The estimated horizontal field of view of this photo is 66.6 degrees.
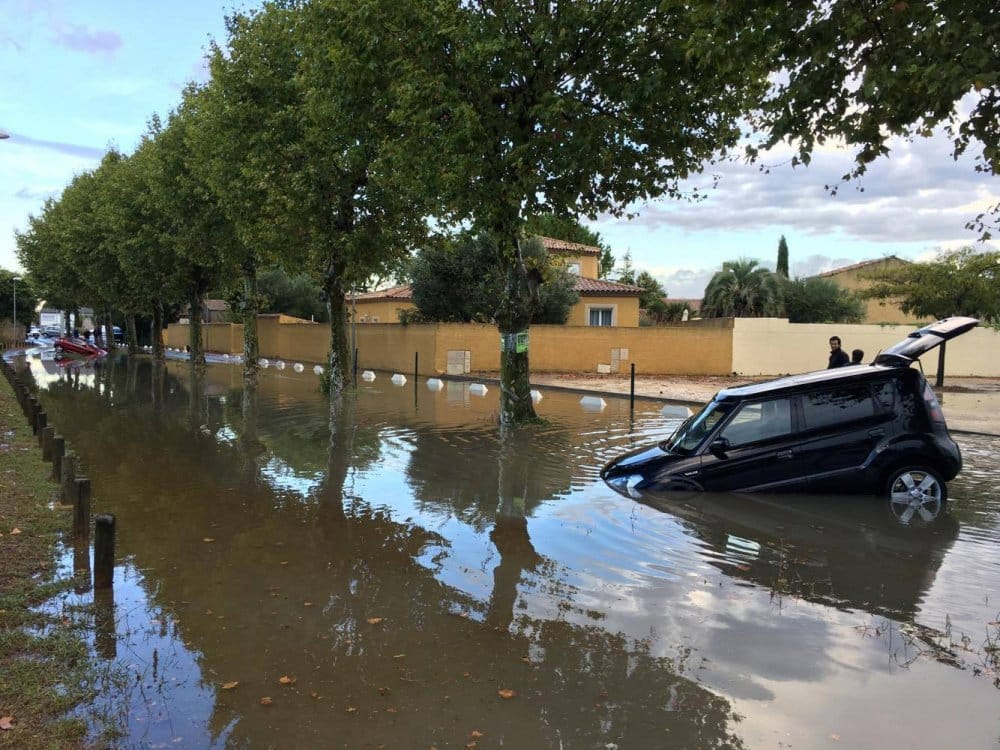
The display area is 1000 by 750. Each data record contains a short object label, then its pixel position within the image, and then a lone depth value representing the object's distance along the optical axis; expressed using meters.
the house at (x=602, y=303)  40.59
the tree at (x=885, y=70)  5.19
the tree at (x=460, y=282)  32.72
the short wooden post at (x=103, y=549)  5.43
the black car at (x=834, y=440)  7.97
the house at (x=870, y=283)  46.94
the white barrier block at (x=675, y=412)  17.30
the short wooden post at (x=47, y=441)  9.87
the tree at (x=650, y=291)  60.53
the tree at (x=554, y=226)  12.81
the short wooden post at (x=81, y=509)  6.38
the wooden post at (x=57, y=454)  8.85
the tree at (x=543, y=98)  11.37
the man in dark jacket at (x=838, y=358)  13.55
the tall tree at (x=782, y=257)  59.66
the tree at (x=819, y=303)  40.69
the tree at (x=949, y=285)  27.66
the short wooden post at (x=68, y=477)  7.37
